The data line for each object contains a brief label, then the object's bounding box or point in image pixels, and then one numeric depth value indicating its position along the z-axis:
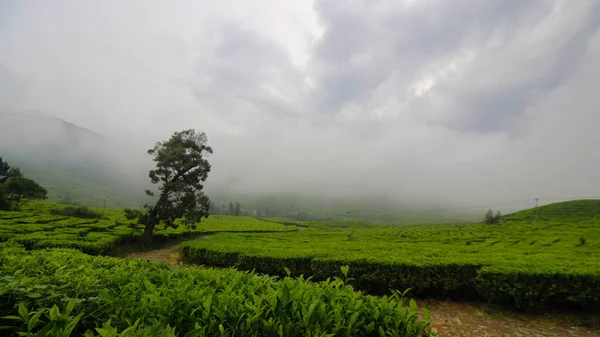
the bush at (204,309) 2.22
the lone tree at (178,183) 21.16
